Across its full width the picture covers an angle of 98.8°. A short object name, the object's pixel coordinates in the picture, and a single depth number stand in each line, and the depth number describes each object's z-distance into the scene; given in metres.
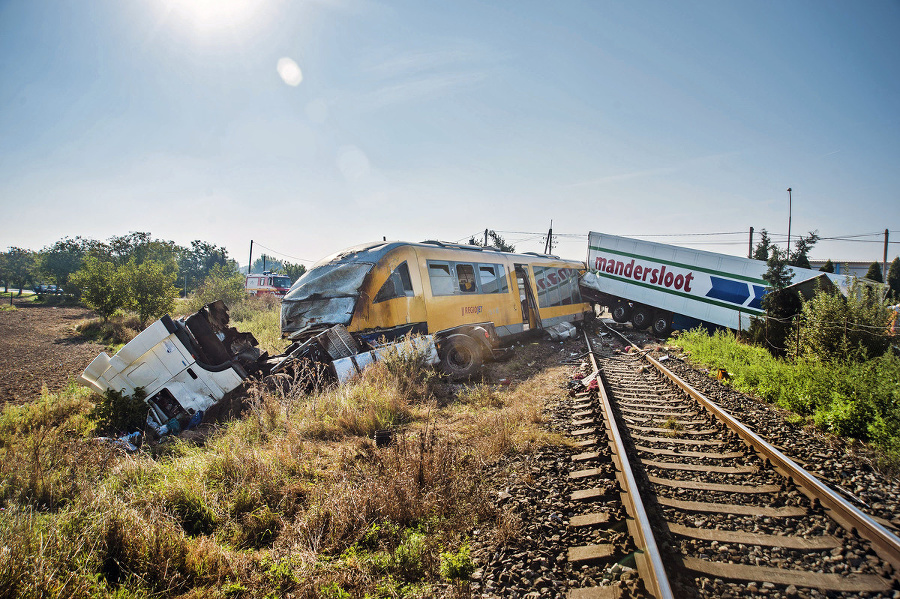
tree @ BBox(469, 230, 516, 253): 37.64
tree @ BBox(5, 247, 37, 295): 58.87
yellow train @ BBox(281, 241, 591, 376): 8.17
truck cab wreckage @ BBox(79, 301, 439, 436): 5.97
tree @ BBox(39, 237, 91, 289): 51.56
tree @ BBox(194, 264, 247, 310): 23.57
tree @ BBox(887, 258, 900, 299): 27.55
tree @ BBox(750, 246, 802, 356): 9.29
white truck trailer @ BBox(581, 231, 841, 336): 15.02
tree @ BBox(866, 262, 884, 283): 27.05
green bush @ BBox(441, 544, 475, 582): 2.49
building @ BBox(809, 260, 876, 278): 39.50
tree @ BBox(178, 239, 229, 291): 77.50
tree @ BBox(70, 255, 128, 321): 18.11
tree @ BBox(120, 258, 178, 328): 18.34
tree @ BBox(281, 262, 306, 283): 52.86
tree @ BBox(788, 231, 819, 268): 11.69
